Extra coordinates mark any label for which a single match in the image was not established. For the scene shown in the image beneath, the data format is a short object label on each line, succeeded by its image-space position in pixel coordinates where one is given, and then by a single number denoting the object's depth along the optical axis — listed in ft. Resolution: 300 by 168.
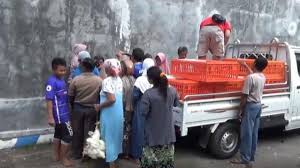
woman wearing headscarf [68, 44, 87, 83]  22.72
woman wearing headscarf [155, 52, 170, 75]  22.53
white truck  20.40
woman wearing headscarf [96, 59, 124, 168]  18.40
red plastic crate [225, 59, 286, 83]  22.90
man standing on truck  25.09
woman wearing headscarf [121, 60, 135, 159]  20.21
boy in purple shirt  18.66
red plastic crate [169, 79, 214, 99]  20.25
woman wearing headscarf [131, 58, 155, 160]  19.01
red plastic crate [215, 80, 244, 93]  21.39
